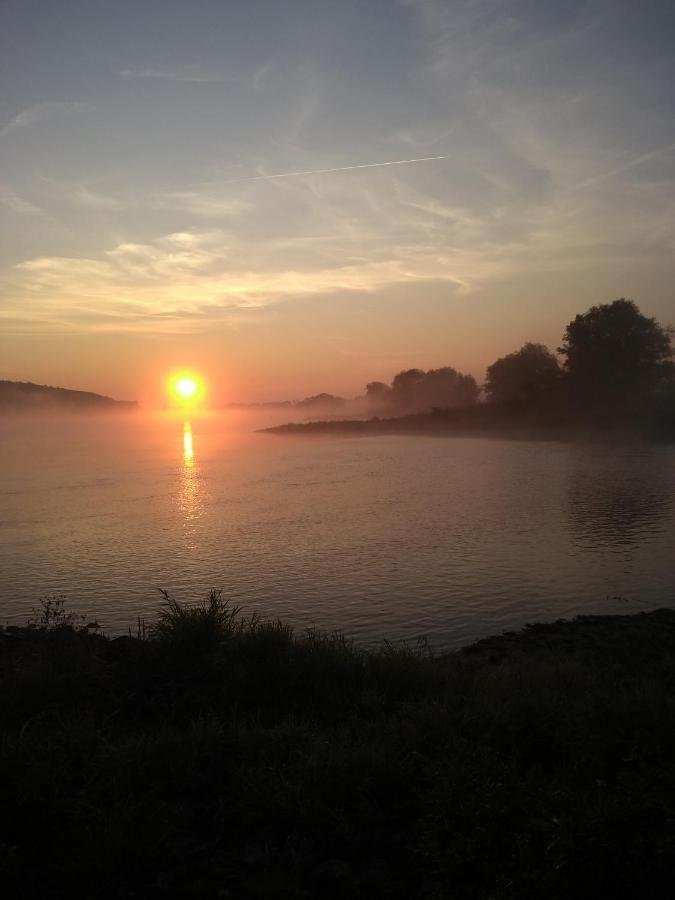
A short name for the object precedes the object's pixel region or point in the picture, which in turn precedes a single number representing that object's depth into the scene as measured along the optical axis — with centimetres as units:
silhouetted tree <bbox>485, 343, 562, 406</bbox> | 13738
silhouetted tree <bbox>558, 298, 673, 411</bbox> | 10606
